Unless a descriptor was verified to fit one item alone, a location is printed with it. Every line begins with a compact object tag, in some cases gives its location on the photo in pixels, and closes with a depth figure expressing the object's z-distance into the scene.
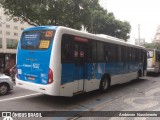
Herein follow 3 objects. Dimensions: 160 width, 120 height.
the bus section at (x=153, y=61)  18.27
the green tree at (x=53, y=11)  18.77
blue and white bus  6.69
